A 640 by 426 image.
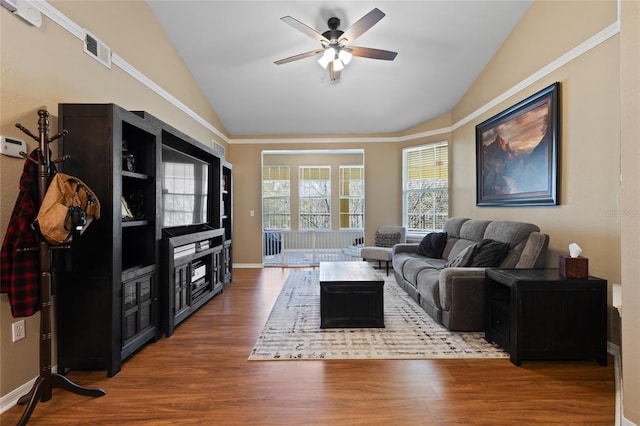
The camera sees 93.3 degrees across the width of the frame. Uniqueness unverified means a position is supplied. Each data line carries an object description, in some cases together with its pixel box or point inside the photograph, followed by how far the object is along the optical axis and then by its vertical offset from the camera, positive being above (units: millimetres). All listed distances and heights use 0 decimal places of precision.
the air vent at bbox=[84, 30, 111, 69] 2561 +1452
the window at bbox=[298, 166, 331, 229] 7930 +404
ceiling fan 2818 +1744
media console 2919 -702
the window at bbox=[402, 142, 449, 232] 5785 +520
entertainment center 2195 -277
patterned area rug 2512 -1173
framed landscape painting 3182 +728
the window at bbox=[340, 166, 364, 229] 7891 +412
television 3154 +273
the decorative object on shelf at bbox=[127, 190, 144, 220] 2809 +92
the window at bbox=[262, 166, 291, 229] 7809 +412
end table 2336 -831
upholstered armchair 5512 -571
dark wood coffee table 3086 -929
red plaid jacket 1747 -264
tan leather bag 1684 +16
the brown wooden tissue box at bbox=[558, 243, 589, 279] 2402 -422
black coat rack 1755 -508
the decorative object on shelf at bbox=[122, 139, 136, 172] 2609 +470
